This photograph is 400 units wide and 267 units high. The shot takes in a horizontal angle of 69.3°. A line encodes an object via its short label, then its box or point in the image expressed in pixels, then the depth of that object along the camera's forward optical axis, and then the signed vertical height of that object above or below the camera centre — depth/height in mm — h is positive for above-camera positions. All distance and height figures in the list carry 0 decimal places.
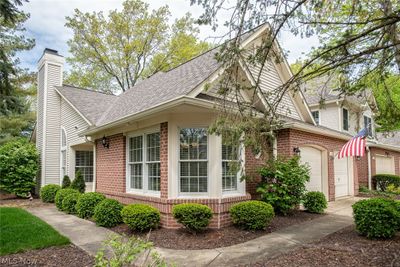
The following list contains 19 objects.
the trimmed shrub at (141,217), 6988 -1478
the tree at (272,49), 4859 +2026
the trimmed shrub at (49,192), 13615 -1686
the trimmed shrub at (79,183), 12727 -1181
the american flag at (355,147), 9041 +246
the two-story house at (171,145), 7461 +361
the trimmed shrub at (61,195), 11297 -1523
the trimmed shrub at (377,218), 6035 -1342
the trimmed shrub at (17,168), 14734 -606
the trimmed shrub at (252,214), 6930 -1422
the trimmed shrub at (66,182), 13789 -1214
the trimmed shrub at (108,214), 8094 -1632
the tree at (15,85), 6869 +3255
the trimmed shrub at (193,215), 6582 -1364
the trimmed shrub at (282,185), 8367 -868
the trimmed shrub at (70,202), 10453 -1672
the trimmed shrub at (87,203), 9406 -1526
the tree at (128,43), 24562 +9897
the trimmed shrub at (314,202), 9305 -1516
